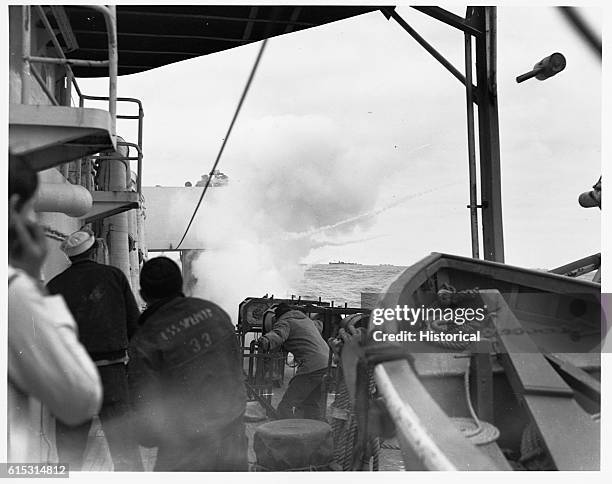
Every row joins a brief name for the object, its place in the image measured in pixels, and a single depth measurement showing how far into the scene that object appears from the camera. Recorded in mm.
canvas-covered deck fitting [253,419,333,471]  3760
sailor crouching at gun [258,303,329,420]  4723
